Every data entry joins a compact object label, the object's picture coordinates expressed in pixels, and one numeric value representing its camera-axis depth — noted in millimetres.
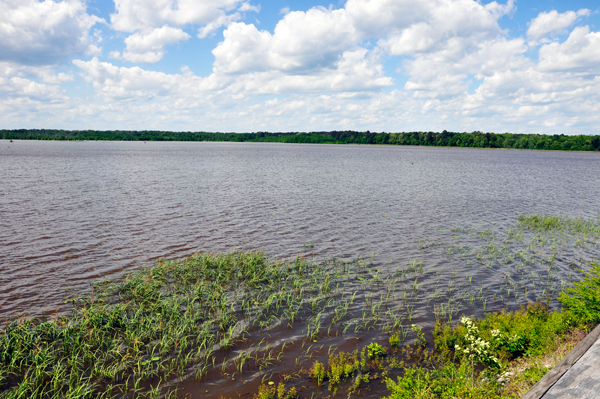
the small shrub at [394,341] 11406
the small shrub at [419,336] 11439
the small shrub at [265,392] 8727
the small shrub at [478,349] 9172
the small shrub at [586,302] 10049
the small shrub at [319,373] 9584
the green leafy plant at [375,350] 10719
